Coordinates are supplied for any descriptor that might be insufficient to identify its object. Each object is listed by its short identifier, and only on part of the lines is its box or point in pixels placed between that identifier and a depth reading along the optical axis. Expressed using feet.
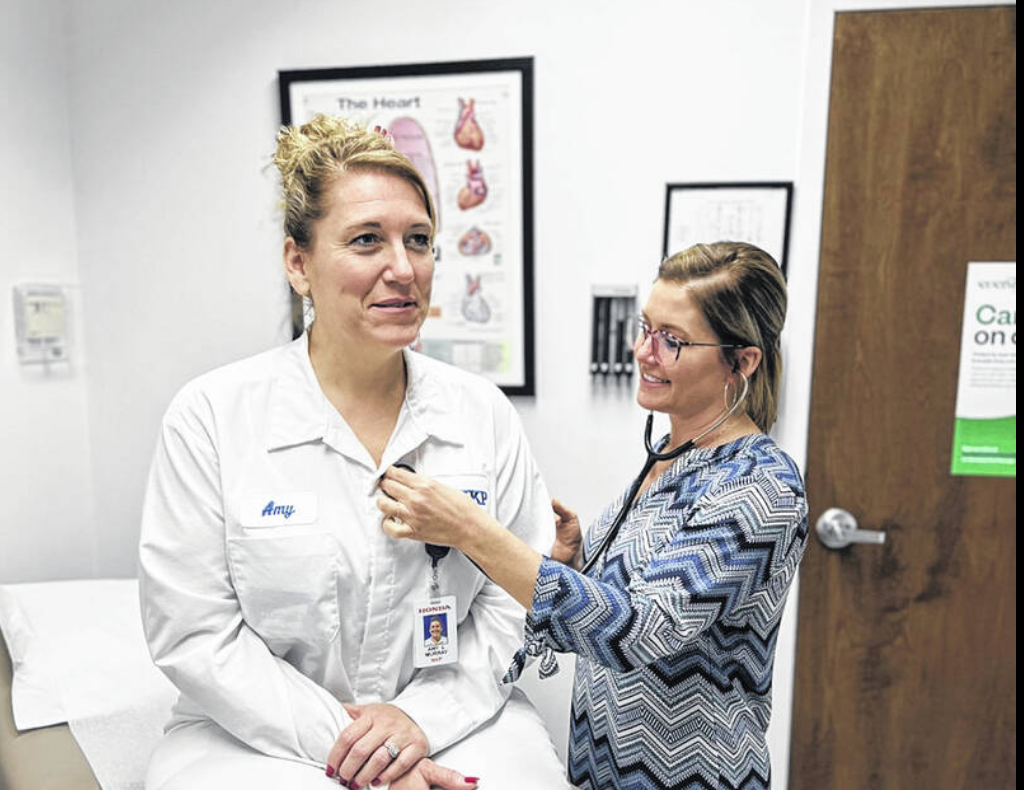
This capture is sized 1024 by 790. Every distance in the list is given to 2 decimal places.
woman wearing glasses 3.52
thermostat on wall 6.40
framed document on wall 5.85
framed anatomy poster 6.14
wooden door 5.67
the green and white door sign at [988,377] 5.78
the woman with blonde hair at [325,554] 3.78
